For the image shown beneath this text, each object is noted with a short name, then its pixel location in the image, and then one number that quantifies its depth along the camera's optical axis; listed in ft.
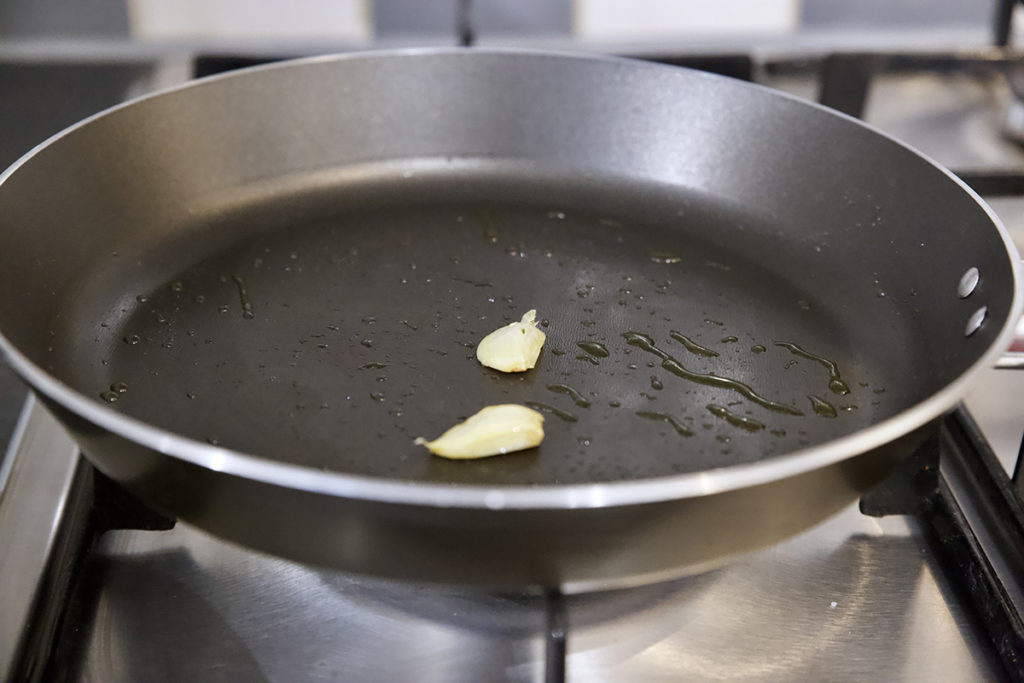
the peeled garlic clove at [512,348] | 2.11
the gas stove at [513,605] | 1.87
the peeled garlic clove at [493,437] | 1.85
